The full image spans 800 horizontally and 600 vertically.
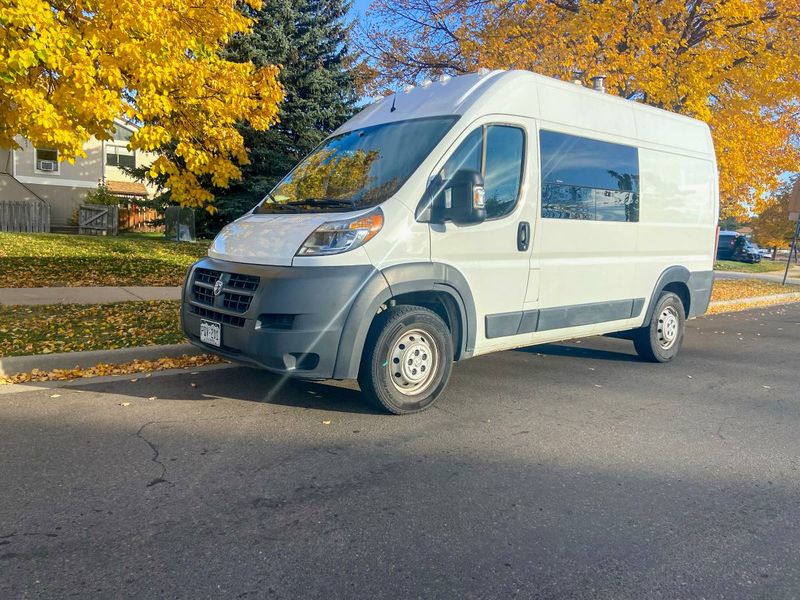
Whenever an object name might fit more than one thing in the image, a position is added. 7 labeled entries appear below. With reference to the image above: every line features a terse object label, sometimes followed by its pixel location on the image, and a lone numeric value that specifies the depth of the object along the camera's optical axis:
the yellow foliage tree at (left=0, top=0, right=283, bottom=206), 6.74
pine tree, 19.19
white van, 4.35
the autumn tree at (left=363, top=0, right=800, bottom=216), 11.41
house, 27.67
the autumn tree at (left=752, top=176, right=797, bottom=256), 40.91
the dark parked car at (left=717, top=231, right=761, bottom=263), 36.36
